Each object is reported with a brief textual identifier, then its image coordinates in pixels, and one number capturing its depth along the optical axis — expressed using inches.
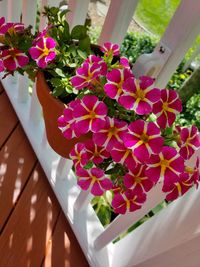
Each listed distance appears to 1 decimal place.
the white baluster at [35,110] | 53.8
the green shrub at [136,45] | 78.0
